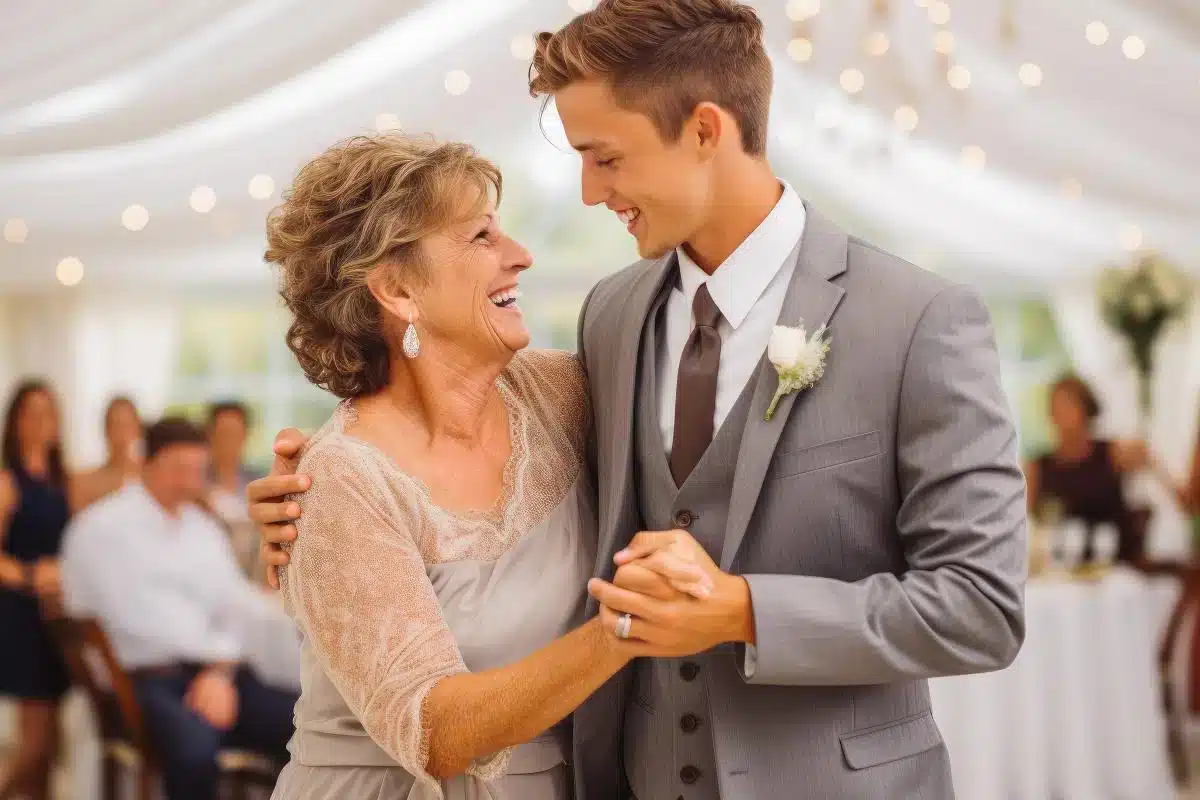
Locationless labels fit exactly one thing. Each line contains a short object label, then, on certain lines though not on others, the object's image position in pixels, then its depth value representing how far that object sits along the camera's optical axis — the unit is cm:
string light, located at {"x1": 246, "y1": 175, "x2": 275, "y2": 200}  636
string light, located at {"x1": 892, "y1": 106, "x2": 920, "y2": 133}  638
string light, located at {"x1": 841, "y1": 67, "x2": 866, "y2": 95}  622
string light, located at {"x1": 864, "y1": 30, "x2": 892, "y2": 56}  551
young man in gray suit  163
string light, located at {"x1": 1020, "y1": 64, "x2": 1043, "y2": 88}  567
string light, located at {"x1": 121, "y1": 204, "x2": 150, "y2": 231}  667
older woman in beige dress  186
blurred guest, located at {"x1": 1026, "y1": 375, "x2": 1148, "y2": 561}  589
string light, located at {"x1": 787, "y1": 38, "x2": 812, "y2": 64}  520
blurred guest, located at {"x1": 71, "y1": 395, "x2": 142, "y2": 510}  642
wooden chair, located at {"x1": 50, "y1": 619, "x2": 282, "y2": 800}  450
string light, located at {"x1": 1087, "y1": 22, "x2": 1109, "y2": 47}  515
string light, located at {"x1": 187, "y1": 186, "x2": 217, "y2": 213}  646
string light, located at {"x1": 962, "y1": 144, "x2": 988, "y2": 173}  689
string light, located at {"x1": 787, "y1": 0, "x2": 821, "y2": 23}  503
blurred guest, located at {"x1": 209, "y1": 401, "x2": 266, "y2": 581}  682
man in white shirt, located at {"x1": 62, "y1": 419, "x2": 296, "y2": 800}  457
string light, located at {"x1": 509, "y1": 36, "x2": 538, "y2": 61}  590
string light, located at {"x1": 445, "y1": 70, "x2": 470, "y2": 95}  605
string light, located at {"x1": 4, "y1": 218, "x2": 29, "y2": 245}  655
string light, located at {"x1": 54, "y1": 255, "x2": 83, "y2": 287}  757
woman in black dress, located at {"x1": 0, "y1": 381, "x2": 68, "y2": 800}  529
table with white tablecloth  489
